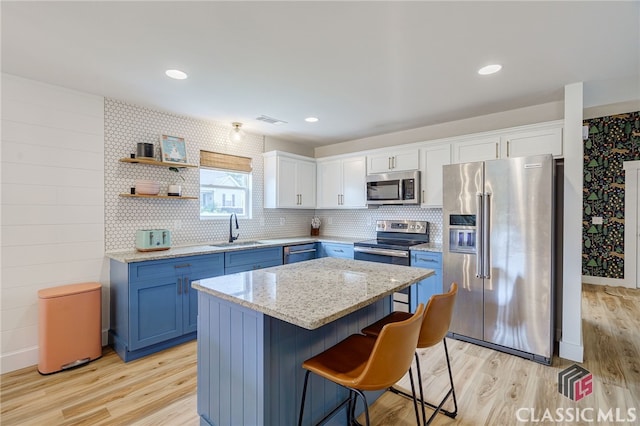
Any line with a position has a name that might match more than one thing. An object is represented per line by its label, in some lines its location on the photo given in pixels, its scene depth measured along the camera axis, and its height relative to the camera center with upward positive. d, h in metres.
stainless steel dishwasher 4.15 -0.58
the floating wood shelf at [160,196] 3.13 +0.16
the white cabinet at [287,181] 4.45 +0.47
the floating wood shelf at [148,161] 3.11 +0.52
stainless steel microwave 3.89 +0.32
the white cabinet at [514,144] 2.99 +0.72
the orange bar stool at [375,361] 1.26 -0.71
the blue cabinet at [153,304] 2.75 -0.88
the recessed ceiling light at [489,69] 2.40 +1.15
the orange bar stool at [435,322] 1.68 -0.62
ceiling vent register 3.69 +1.14
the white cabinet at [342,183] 4.50 +0.44
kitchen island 1.43 -0.67
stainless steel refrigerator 2.68 -0.37
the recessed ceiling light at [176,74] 2.48 +1.14
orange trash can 2.51 -0.98
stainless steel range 3.66 -0.41
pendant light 3.98 +1.06
